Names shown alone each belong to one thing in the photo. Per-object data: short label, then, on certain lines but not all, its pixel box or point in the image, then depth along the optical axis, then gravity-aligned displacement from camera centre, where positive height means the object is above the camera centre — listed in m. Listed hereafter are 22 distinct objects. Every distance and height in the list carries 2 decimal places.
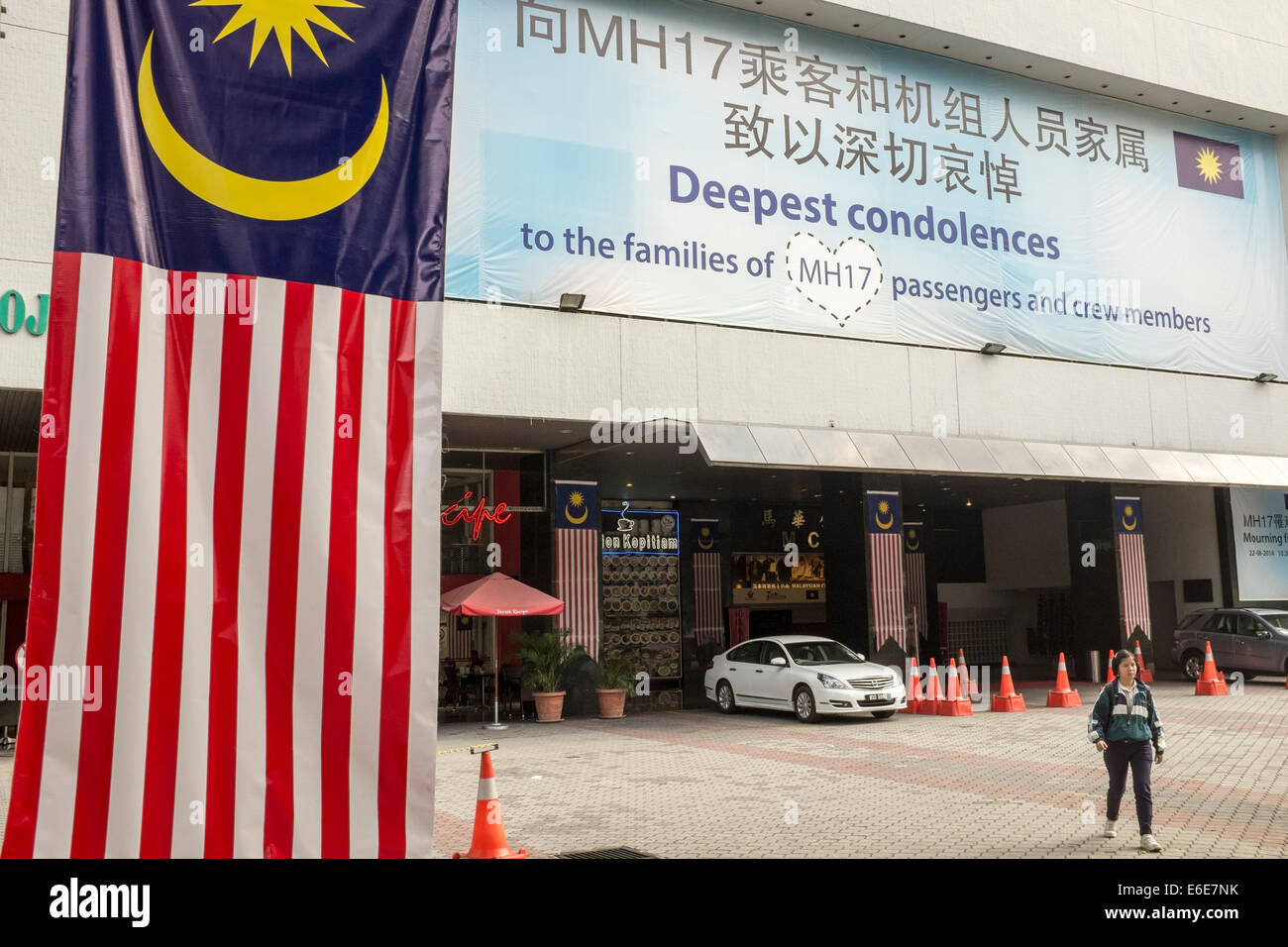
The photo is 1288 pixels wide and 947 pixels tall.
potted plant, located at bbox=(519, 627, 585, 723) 20.28 -1.25
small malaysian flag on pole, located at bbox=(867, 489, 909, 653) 23.55 +0.69
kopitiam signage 25.12 +1.66
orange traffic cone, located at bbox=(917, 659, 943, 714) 19.77 -1.84
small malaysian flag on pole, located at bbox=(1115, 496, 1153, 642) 26.36 +0.73
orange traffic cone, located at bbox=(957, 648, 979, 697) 20.04 -1.67
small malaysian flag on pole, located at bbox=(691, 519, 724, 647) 28.94 +0.36
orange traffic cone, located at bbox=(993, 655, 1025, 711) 19.92 -1.89
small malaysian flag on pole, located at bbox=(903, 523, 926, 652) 32.97 +0.95
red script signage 19.42 +1.66
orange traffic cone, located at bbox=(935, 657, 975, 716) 19.36 -1.89
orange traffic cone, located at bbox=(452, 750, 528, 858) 8.02 -1.65
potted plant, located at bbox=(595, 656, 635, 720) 20.67 -1.65
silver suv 23.84 -1.06
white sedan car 18.48 -1.43
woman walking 8.65 -1.08
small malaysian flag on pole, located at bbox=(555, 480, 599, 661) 21.41 +0.90
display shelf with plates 24.80 -0.22
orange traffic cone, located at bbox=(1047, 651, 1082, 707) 20.52 -1.89
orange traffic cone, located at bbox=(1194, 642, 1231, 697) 22.16 -1.84
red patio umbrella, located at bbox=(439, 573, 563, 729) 18.73 +0.09
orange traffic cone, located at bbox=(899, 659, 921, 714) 20.02 -1.67
